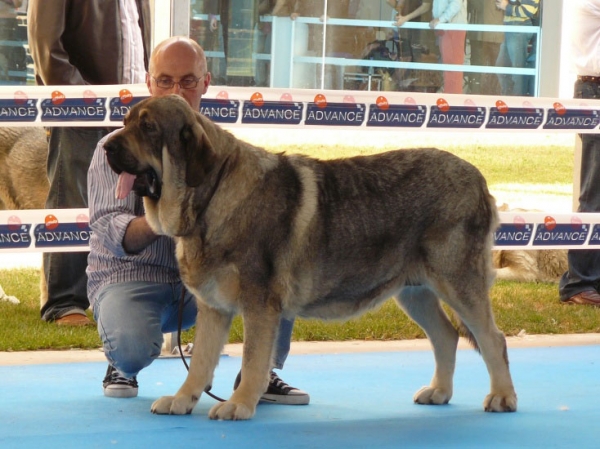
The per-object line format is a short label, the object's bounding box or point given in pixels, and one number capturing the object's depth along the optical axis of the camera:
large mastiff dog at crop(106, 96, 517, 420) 6.46
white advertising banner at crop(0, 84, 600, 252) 9.39
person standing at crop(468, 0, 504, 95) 23.58
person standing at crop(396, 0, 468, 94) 23.34
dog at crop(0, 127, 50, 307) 11.85
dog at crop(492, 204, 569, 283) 13.85
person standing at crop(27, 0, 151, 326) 9.88
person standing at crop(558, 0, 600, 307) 11.90
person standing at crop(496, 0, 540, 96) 23.59
